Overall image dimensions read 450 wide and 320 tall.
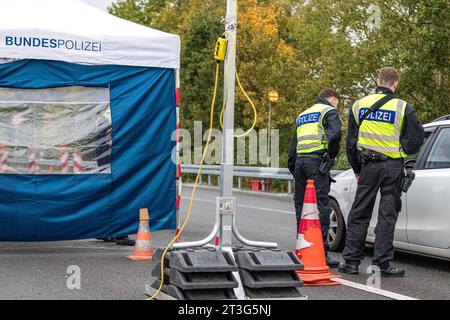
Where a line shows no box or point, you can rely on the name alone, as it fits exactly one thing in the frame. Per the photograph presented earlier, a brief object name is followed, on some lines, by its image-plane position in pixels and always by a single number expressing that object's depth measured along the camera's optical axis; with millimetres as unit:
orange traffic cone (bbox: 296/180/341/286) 7844
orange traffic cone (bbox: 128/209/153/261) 9469
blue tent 9586
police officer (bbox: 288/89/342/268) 9031
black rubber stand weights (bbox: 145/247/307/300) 6293
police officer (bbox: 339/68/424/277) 8250
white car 8398
